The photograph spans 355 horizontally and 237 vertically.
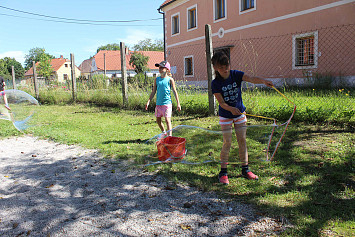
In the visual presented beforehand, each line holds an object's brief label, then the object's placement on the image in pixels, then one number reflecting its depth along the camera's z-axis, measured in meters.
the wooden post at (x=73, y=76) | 13.89
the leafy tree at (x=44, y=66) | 63.56
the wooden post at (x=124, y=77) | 10.28
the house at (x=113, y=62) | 55.59
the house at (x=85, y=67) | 70.61
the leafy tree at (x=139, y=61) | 41.53
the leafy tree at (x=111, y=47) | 99.62
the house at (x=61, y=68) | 79.43
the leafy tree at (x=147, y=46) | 72.88
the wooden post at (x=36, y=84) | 16.19
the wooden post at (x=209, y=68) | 7.46
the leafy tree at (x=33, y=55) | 103.25
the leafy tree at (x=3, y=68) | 89.53
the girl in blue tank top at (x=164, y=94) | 5.10
